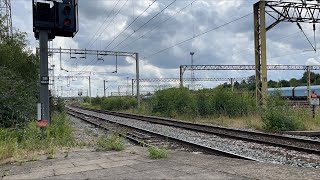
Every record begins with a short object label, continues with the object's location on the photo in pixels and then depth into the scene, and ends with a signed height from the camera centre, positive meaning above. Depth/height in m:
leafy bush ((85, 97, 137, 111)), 62.54 -0.84
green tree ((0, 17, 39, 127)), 15.12 +0.88
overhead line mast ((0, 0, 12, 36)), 35.91 +9.65
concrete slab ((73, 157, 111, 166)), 8.88 -1.59
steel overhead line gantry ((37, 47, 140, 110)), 43.94 +5.84
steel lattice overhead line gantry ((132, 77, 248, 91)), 72.45 +5.36
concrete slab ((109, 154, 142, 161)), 9.41 -1.59
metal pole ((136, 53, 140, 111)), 48.75 +4.04
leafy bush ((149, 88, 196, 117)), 35.06 -0.46
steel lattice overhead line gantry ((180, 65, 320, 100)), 64.54 +6.53
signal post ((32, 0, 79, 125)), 11.63 +2.64
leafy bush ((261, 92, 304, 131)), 19.23 -1.20
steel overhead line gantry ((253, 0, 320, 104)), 27.55 +5.54
